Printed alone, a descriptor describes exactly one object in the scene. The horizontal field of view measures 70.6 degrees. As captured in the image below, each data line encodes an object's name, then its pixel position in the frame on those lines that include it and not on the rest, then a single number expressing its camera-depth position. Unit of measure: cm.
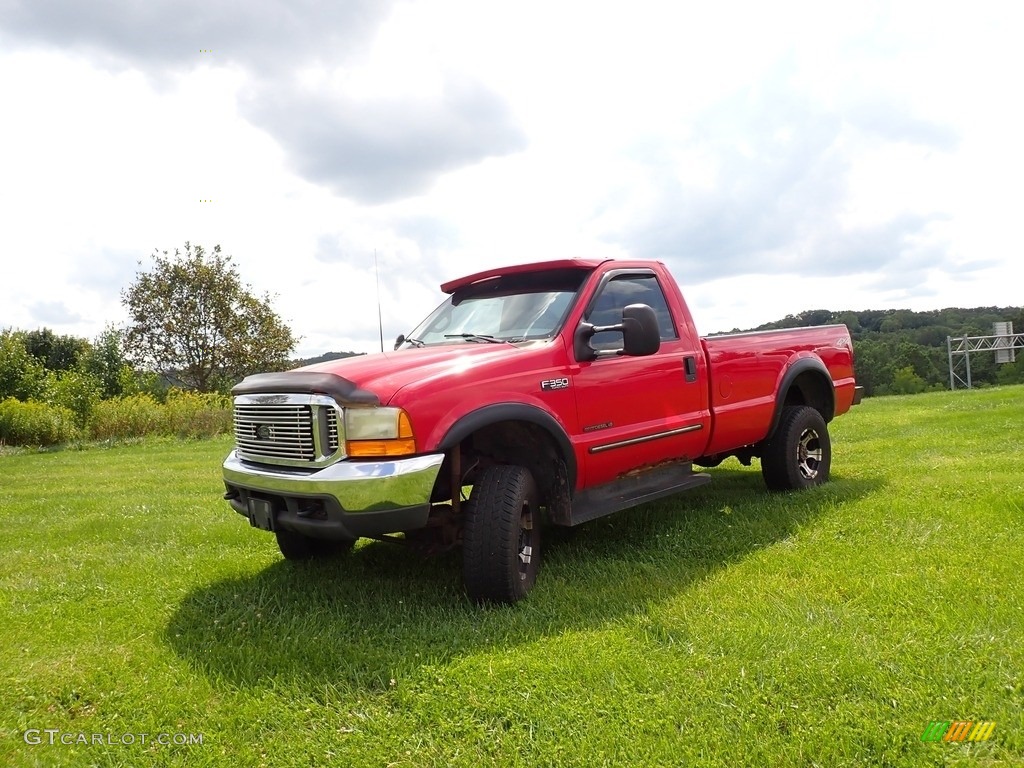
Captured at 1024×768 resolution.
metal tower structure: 3158
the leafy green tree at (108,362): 2558
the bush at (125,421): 1778
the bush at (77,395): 1819
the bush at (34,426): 1708
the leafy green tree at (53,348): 3991
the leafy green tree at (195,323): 2683
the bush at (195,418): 1797
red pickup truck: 363
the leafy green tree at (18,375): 2245
